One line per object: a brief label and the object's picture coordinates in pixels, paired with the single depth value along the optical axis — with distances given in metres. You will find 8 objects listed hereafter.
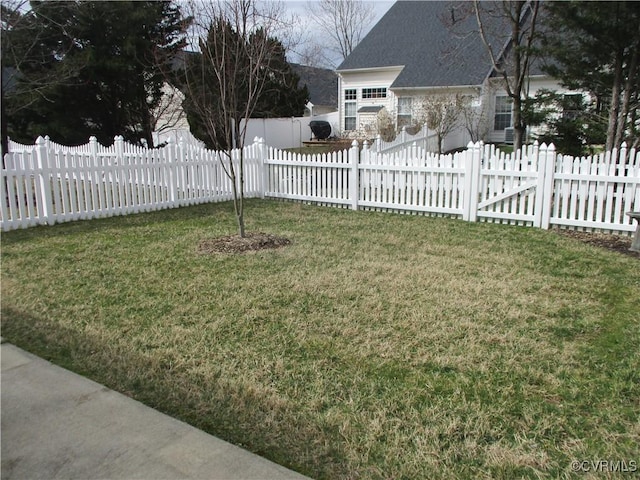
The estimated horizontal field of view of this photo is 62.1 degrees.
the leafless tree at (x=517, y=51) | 12.98
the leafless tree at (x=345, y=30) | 45.12
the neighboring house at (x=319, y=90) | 35.84
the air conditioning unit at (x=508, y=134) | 21.31
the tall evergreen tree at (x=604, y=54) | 9.73
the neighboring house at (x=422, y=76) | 21.27
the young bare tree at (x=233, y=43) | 7.67
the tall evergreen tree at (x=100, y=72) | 18.05
